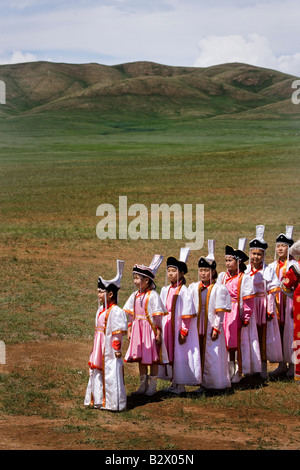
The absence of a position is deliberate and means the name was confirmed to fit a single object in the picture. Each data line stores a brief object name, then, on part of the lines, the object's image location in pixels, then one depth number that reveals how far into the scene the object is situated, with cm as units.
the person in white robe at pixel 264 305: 2147
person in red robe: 1834
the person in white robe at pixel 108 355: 1841
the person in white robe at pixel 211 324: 2006
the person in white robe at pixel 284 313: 2205
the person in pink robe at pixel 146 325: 1928
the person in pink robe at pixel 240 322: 2100
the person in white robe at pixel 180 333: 1983
